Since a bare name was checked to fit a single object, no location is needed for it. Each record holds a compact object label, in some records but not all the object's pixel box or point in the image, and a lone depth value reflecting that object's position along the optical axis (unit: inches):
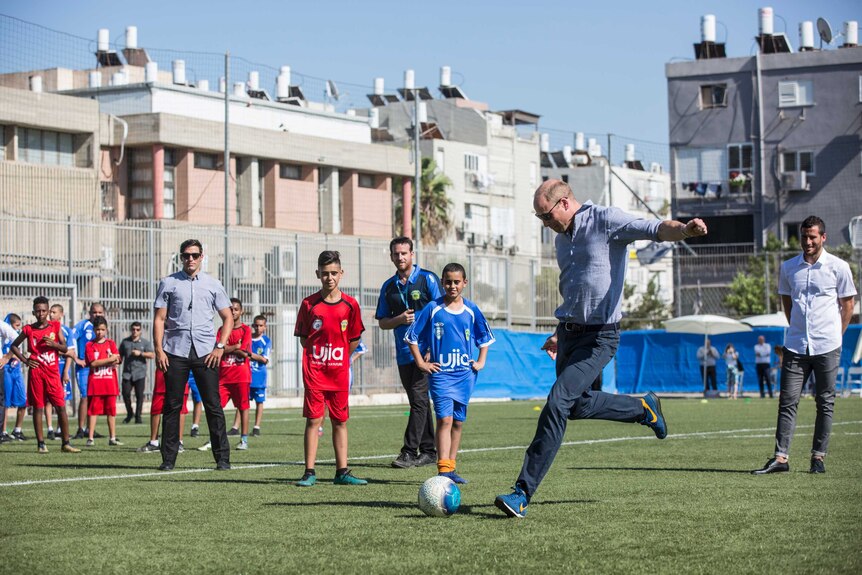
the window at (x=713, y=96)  2511.1
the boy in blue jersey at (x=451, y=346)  423.5
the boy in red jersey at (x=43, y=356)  665.0
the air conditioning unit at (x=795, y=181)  2406.5
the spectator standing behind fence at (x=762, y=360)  1525.6
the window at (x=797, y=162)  2437.3
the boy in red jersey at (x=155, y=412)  633.0
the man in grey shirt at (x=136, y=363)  973.2
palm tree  2968.5
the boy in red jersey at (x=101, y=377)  703.7
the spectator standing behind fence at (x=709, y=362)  1571.1
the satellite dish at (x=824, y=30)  2482.8
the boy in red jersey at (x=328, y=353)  430.9
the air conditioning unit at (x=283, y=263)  1296.8
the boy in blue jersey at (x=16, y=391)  773.9
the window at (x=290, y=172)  2313.0
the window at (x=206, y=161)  2158.0
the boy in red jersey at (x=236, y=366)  681.6
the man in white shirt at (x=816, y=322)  444.8
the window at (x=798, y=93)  2449.6
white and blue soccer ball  320.2
